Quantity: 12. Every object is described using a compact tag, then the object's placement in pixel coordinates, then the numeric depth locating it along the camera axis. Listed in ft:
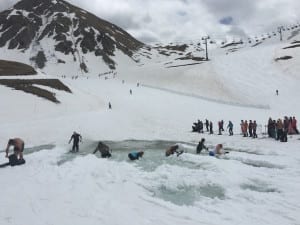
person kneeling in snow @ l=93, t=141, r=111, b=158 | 47.99
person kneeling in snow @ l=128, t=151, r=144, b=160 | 44.91
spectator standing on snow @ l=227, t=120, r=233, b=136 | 72.03
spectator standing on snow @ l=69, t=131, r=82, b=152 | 55.93
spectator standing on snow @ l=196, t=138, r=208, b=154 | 50.33
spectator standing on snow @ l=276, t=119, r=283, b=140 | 58.28
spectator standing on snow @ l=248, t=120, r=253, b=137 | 66.71
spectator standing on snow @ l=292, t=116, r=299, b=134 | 64.50
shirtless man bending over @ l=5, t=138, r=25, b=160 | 43.61
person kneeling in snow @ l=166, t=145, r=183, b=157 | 46.92
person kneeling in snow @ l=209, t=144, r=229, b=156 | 46.66
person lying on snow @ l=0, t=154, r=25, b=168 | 42.00
